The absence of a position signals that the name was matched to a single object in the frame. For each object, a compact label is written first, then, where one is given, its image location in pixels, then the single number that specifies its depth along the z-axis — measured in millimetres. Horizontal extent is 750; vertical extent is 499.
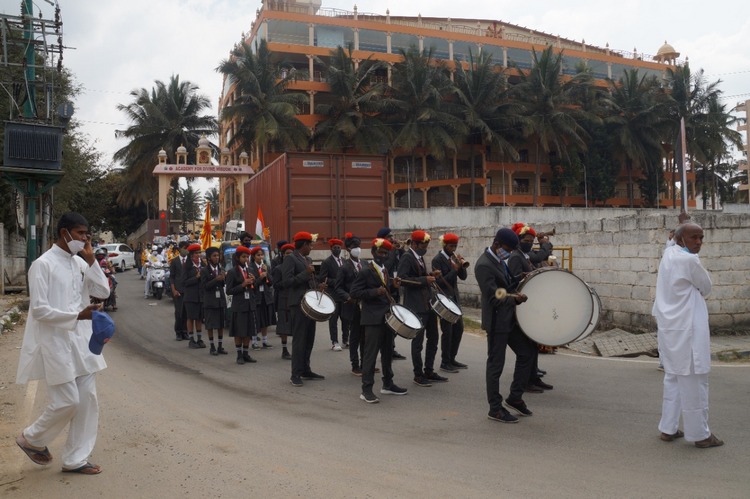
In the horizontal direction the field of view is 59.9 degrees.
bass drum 6465
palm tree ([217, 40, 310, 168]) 39938
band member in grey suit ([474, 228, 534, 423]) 6340
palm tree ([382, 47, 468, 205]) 43812
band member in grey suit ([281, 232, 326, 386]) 8406
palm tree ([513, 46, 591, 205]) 47750
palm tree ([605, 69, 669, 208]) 52000
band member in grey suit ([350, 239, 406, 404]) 7312
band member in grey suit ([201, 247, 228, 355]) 10914
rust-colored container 16391
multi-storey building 47781
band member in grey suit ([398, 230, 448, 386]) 8180
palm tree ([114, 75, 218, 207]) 43656
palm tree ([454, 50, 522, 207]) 46250
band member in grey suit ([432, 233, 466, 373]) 8844
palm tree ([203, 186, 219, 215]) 79338
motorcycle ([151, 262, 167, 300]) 20922
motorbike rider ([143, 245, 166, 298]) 21609
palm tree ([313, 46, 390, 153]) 42062
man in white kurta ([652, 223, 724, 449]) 5328
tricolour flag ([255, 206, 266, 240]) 16609
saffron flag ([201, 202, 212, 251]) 16094
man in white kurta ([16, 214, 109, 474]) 4586
